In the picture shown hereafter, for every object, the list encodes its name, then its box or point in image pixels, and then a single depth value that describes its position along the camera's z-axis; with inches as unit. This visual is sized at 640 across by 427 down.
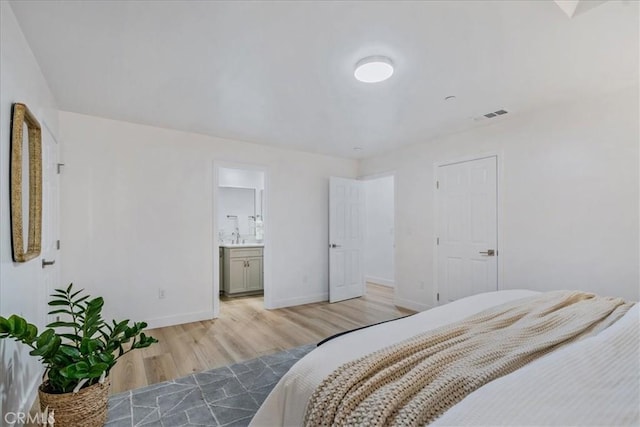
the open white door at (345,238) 196.4
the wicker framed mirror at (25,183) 67.8
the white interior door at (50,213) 98.2
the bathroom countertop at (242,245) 203.8
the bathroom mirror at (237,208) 233.5
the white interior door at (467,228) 140.4
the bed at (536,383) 30.7
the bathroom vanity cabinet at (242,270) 202.2
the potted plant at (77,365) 58.9
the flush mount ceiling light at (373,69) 85.4
